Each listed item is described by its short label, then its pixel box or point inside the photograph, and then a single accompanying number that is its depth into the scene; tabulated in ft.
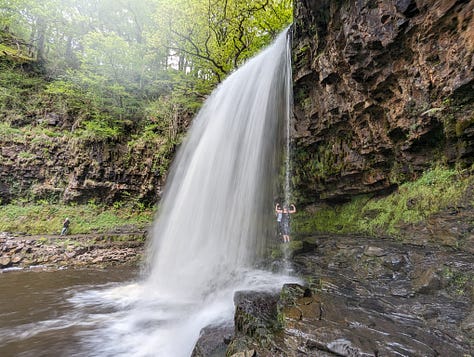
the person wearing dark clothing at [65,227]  37.79
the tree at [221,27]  39.78
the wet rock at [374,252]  15.30
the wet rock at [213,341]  10.61
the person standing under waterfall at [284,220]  24.29
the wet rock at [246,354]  8.86
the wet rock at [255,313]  10.31
